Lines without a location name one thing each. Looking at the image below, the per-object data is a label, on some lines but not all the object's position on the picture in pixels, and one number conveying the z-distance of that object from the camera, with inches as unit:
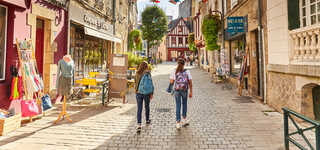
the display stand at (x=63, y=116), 184.9
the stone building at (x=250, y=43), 265.4
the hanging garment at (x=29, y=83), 179.2
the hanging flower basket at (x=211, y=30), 470.9
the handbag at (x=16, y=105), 186.9
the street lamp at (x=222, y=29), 457.6
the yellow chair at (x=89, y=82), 254.4
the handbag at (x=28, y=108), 172.2
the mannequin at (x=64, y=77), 179.6
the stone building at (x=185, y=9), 1848.1
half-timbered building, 1649.9
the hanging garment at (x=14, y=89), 178.5
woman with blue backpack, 163.2
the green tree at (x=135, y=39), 618.5
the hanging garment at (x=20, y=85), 187.0
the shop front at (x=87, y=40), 304.2
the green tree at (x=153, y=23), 992.2
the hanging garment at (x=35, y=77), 187.2
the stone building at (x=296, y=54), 172.6
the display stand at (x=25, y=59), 176.5
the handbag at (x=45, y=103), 180.3
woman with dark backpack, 167.5
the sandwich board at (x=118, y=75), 260.2
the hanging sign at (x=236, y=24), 319.7
